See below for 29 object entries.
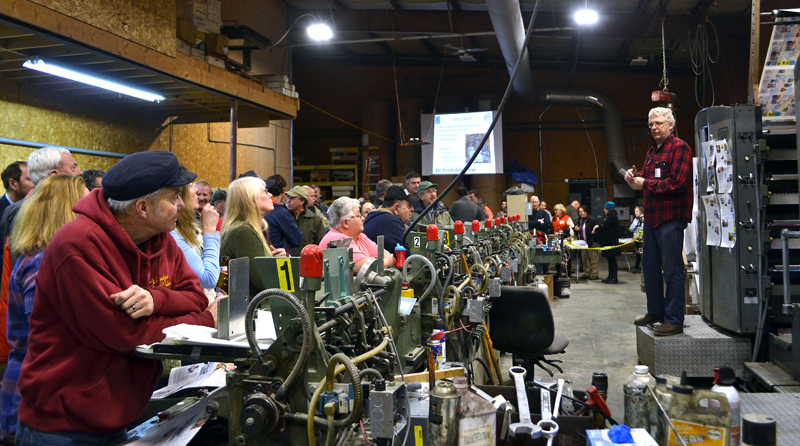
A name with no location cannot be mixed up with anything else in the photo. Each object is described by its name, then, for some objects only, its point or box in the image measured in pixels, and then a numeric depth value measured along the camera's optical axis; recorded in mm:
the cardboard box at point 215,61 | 5664
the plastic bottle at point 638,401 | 1514
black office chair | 3213
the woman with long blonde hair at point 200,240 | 2543
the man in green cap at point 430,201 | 6547
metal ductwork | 12648
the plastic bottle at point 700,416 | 1332
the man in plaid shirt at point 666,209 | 3473
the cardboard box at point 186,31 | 5363
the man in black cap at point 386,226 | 4012
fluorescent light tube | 4535
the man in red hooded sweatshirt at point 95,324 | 1296
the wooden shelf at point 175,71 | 3701
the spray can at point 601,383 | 2041
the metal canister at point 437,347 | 2190
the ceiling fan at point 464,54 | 10820
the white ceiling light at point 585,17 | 6766
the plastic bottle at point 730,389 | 1350
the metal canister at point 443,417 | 1431
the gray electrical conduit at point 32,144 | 4832
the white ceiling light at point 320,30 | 7523
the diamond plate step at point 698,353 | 3568
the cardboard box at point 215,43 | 5750
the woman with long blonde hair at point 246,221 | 2797
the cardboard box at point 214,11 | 6071
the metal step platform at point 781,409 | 2089
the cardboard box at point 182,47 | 5250
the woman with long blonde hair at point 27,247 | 1778
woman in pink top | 3469
